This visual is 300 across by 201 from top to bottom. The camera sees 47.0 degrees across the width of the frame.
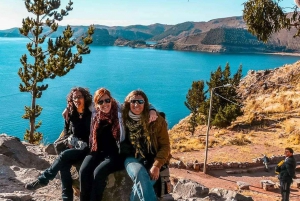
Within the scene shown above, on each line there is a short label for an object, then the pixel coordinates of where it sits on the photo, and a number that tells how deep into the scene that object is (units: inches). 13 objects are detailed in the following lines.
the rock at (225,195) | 237.9
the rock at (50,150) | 335.9
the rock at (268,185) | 546.3
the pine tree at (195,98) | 1113.4
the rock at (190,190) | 236.7
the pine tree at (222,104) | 1040.2
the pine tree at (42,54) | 569.5
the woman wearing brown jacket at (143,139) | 155.8
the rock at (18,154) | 274.9
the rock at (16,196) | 176.7
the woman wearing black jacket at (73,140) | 176.7
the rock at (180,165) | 649.6
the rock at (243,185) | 545.7
